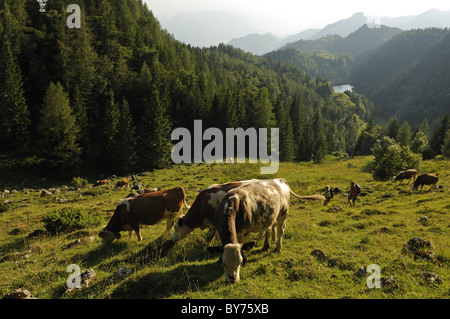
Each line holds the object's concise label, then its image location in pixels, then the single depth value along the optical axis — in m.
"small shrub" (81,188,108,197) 26.57
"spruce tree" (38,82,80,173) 38.19
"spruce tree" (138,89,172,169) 47.75
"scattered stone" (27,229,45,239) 13.65
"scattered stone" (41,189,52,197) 26.45
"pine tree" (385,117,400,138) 103.31
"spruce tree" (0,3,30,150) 39.22
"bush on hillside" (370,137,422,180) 31.47
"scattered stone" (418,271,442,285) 6.61
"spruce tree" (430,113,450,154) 68.12
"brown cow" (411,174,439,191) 21.98
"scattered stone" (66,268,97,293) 7.25
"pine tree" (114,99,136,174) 44.84
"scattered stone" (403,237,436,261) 8.01
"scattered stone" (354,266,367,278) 7.27
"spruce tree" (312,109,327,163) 76.84
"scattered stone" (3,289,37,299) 6.37
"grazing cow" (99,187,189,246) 11.29
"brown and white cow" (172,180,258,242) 10.14
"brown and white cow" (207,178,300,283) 6.86
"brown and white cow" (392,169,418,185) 25.97
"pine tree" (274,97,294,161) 74.06
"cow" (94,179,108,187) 32.53
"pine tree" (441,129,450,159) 55.81
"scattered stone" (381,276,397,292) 6.45
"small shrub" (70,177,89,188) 34.94
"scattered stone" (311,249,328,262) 8.46
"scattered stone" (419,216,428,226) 12.38
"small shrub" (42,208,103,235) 14.10
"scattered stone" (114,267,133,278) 7.78
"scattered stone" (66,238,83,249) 11.40
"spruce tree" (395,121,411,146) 80.41
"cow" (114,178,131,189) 30.32
